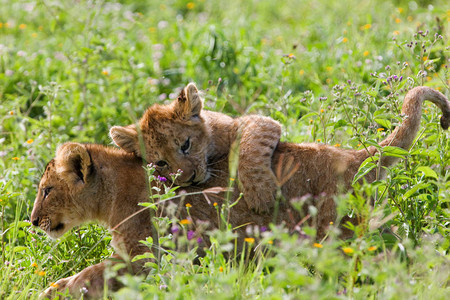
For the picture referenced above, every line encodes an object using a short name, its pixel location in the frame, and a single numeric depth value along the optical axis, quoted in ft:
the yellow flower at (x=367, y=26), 56.60
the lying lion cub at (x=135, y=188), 31.63
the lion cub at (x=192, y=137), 34.71
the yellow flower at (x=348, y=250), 23.79
